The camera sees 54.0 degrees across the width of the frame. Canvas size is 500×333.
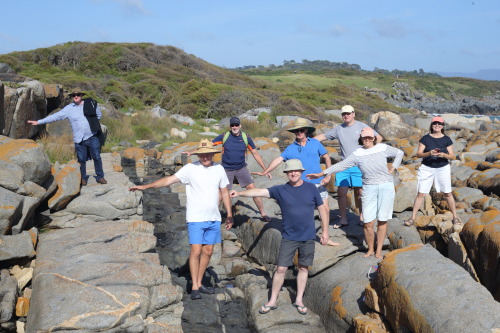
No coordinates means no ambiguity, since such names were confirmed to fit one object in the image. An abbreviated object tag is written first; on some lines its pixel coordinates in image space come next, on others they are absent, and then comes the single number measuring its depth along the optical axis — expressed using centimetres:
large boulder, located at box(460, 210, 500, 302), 609
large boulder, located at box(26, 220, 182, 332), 566
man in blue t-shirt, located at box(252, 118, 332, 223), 773
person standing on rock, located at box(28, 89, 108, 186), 972
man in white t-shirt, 675
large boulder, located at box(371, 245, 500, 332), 446
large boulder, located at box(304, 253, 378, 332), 616
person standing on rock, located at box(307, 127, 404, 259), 687
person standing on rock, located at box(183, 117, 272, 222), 916
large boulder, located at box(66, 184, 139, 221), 950
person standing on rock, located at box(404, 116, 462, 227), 806
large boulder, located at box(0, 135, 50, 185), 854
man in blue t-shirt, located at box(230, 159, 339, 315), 625
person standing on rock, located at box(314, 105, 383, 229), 772
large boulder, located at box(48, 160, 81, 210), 920
